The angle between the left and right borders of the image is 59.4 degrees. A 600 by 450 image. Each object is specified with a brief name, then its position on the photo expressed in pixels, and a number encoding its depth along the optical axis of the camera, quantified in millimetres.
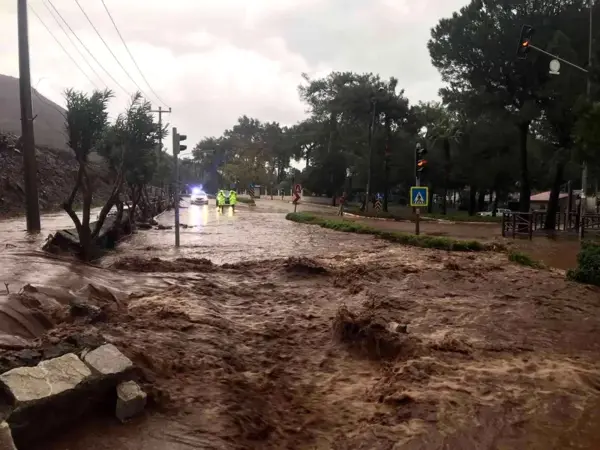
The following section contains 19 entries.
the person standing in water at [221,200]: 42844
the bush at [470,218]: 36881
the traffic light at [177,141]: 17048
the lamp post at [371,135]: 42812
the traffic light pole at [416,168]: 19523
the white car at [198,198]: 54944
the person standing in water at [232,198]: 45156
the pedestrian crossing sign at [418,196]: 19438
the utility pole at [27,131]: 17012
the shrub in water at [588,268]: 11266
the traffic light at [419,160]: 19447
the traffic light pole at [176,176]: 17078
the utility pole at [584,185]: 19578
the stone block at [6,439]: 2989
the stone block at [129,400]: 3967
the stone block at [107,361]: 4062
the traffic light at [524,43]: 14609
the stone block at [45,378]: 3473
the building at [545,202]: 34094
